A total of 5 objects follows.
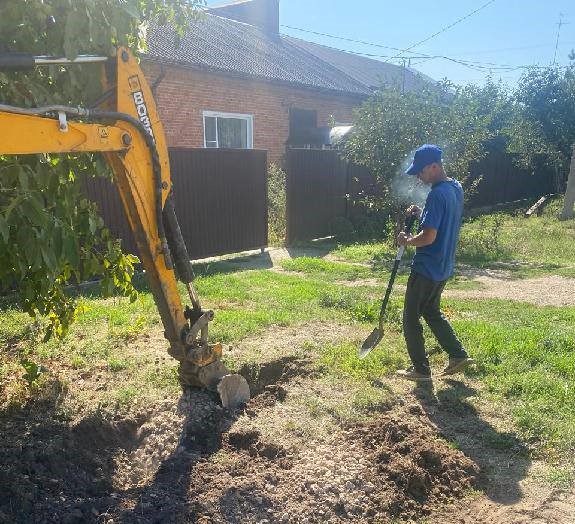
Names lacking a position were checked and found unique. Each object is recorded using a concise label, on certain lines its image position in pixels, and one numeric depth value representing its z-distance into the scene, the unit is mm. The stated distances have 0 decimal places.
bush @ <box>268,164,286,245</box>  12750
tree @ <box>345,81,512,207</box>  11039
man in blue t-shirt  4277
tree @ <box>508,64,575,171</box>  19750
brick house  15031
